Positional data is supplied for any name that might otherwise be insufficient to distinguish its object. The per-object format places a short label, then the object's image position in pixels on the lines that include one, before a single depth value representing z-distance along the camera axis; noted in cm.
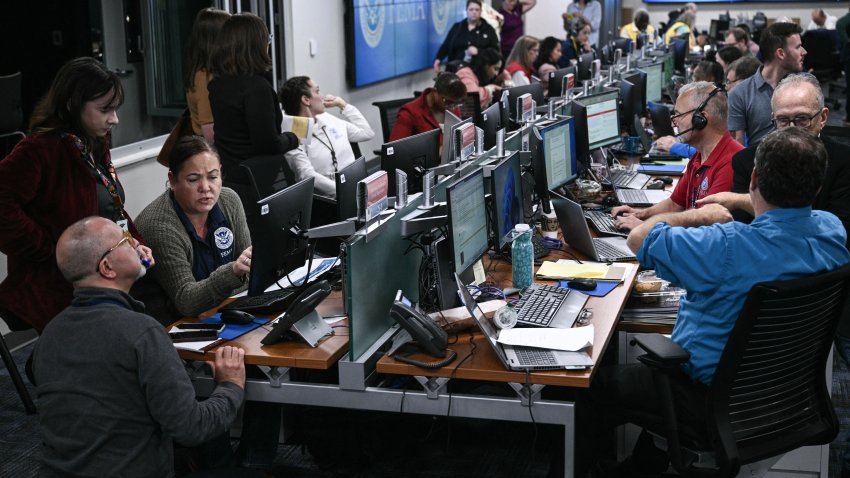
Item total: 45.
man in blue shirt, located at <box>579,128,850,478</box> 243
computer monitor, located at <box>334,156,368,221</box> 323
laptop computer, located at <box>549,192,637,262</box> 358
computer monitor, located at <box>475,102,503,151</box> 452
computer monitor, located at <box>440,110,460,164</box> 366
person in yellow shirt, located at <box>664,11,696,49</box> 1142
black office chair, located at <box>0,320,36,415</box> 369
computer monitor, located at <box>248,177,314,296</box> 282
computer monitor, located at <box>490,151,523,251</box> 321
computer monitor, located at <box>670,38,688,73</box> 964
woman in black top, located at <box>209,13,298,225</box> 454
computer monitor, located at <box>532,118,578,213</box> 399
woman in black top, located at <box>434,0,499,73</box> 924
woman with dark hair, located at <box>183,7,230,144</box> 470
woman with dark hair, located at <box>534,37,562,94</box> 926
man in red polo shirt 396
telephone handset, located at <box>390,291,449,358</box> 261
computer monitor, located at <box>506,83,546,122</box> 543
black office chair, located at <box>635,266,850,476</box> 234
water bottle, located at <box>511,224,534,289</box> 319
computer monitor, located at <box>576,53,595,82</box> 698
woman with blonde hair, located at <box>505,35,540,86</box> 865
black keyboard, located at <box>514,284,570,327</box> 286
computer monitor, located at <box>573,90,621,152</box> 522
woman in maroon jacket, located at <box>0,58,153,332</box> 314
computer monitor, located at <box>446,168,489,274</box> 284
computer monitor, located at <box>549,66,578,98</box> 643
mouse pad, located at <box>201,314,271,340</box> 282
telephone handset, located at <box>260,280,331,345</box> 269
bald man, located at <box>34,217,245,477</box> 220
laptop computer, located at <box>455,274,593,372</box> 250
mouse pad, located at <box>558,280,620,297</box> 315
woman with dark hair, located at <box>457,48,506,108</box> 736
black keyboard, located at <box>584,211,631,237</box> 396
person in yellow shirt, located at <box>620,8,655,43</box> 1145
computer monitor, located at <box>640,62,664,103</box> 756
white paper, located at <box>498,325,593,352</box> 262
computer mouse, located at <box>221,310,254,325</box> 291
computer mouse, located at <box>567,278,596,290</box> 321
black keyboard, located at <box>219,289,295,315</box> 302
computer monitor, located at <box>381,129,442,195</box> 377
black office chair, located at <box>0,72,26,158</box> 427
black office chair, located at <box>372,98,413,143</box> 633
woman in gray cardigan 305
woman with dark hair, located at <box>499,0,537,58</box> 1066
